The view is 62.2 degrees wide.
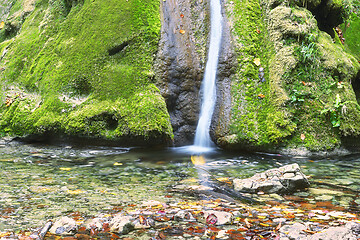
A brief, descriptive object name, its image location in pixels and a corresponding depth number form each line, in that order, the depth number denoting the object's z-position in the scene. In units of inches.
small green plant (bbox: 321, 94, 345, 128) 225.6
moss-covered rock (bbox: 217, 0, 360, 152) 226.8
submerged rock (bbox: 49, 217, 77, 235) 91.1
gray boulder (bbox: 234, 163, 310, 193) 139.6
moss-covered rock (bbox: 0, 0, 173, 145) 242.2
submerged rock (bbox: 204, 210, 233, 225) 98.8
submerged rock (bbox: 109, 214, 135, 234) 92.7
